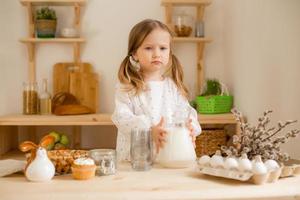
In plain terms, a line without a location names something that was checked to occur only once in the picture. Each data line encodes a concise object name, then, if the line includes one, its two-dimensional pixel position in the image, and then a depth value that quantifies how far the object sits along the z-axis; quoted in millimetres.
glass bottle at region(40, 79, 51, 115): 3164
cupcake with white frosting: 1181
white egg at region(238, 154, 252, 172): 1123
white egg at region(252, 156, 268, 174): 1099
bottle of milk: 1328
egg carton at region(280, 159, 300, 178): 1193
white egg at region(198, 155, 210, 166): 1224
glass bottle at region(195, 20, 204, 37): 3211
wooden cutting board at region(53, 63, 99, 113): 3238
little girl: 1814
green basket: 2992
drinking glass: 1300
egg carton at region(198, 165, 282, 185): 1104
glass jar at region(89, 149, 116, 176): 1240
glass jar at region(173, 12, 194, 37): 3186
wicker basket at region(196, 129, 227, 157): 2957
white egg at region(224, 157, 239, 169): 1149
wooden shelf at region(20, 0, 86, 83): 3129
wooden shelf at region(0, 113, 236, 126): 2859
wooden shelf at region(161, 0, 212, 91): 3164
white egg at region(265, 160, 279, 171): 1139
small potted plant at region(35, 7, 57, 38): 3135
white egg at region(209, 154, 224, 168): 1187
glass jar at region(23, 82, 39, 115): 3125
